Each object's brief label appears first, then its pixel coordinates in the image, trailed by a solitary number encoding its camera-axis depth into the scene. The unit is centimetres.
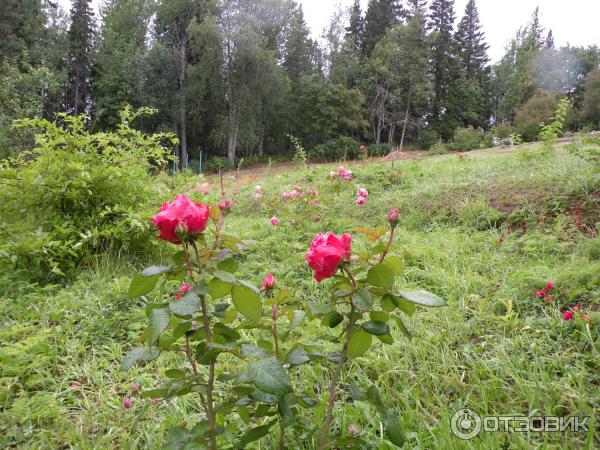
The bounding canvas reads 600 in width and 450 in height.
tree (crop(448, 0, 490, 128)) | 2809
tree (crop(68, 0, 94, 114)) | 2186
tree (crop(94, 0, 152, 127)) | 1914
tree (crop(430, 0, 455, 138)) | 2773
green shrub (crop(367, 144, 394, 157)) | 2269
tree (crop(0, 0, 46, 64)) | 1791
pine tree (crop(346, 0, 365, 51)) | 2708
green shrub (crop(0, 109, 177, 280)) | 245
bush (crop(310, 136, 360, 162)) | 2238
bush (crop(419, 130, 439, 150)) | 2506
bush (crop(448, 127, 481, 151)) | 1834
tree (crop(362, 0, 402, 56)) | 2703
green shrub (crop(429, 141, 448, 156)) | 1546
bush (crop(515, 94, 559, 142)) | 1645
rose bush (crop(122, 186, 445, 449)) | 66
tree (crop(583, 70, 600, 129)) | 1902
